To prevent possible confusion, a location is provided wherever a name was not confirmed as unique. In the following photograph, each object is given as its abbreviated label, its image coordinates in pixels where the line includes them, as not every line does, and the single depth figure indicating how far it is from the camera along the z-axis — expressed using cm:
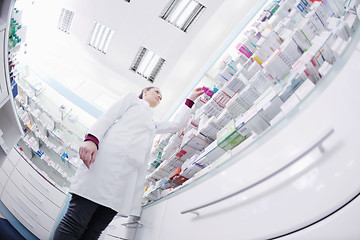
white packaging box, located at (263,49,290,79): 156
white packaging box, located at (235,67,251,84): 206
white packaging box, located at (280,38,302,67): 152
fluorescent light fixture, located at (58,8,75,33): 484
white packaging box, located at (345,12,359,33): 119
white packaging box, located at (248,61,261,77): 186
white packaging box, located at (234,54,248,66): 234
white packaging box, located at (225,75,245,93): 219
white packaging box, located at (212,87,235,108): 230
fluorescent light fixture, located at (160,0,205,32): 376
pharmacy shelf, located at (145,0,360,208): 85
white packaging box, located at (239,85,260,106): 185
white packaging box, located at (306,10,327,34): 154
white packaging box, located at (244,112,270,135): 150
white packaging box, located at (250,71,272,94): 171
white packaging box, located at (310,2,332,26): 156
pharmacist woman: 156
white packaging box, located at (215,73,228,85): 259
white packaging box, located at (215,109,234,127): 209
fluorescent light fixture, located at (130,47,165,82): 470
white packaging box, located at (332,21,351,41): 117
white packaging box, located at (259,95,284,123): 140
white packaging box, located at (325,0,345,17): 157
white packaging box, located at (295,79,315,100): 108
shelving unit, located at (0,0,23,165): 195
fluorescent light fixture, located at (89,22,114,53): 475
